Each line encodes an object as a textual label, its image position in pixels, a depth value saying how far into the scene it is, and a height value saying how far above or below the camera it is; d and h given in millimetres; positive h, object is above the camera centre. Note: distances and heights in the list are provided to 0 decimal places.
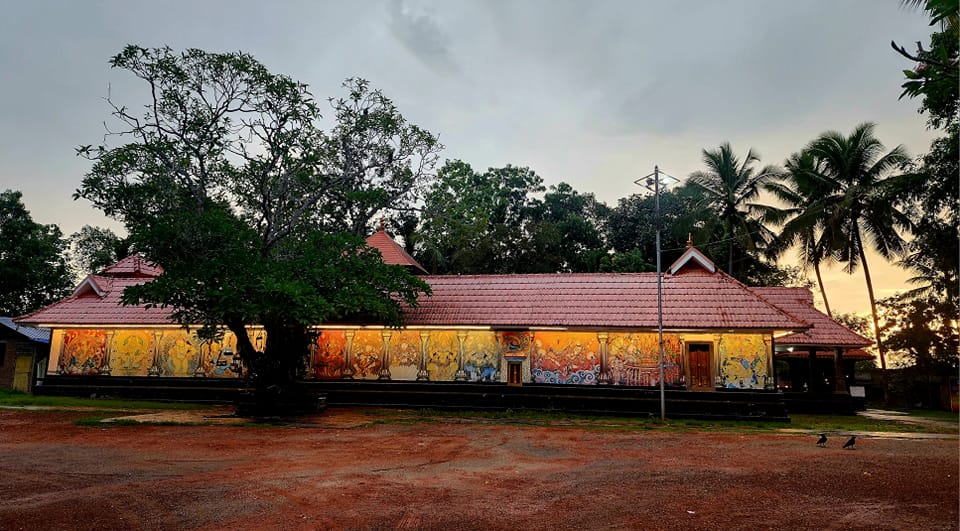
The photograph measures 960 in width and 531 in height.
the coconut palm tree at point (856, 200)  27422 +7553
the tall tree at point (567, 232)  37312 +8023
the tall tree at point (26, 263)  35125 +4891
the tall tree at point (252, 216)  14469 +3469
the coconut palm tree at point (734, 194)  34656 +9564
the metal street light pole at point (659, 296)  16438 +1615
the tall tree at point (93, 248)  43406 +7228
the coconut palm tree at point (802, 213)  29844 +7843
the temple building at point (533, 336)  17703 +490
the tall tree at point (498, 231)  36500 +7434
